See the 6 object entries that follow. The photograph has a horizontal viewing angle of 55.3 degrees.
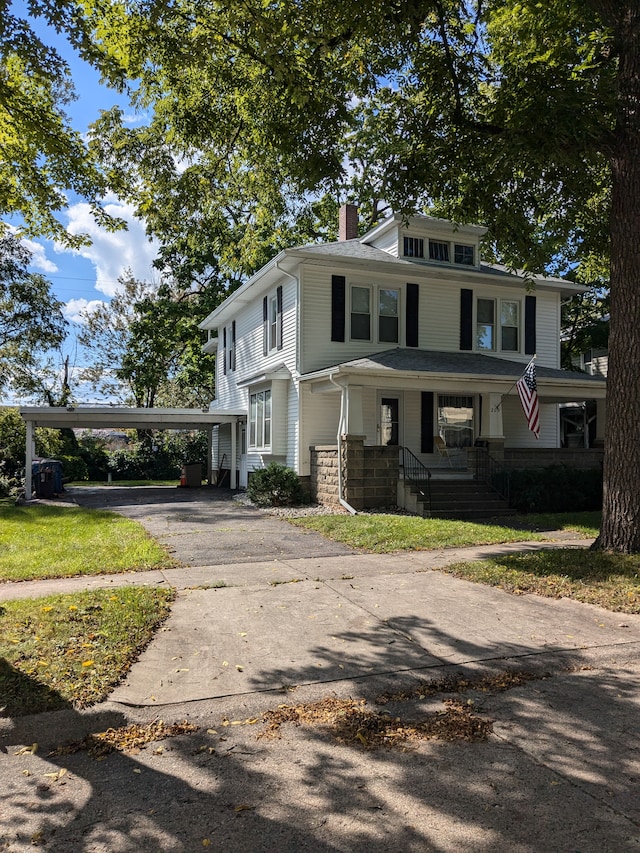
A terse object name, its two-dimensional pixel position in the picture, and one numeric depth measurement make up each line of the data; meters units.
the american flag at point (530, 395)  12.84
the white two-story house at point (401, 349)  15.21
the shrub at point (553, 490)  14.02
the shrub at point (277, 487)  15.33
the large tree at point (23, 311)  24.62
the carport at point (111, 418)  18.42
